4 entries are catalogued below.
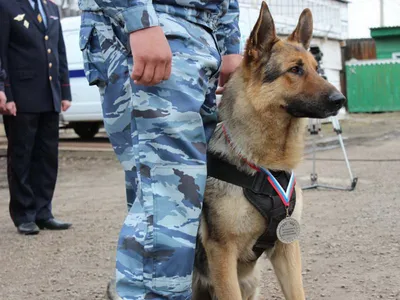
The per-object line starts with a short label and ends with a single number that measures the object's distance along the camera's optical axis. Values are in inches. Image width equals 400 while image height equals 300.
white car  494.0
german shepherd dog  106.6
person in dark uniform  205.2
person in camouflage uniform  87.0
